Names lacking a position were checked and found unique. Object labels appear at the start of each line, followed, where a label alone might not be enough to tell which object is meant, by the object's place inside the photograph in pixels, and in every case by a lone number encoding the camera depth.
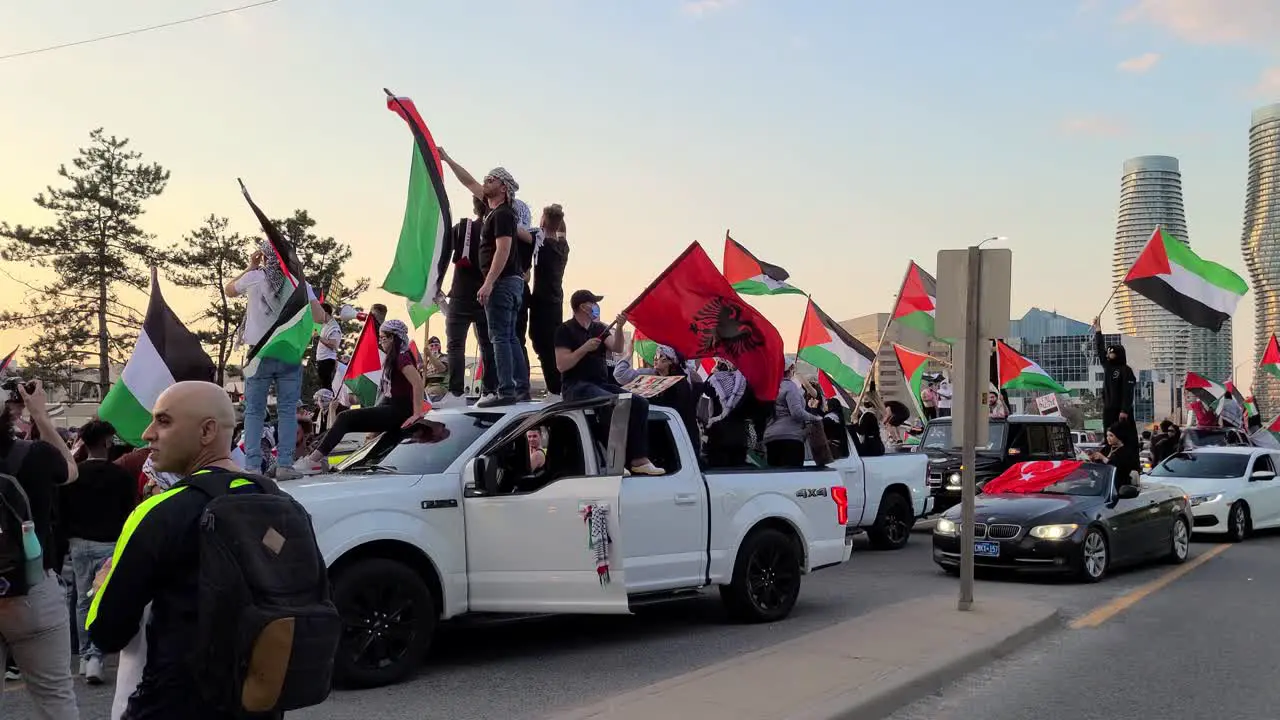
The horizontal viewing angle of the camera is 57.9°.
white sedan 17.92
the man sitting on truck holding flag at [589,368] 9.09
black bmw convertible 12.62
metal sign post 10.37
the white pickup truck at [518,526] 7.55
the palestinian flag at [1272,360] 30.38
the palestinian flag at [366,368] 14.70
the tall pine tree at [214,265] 48.62
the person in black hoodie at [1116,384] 20.52
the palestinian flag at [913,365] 26.14
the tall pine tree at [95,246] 47.34
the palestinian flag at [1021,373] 26.36
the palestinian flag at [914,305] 25.06
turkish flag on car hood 14.27
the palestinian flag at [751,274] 19.09
